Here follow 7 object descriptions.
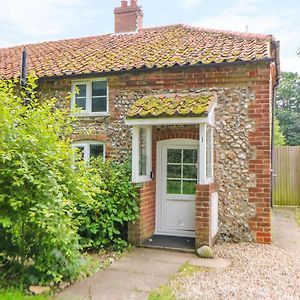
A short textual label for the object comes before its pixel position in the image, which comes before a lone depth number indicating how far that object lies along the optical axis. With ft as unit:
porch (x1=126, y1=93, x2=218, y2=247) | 24.70
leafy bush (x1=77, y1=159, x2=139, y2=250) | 24.52
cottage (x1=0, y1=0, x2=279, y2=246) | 26.40
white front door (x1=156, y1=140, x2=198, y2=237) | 28.94
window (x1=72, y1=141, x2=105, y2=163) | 32.67
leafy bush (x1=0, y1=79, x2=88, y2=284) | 16.52
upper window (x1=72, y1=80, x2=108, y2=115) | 32.91
